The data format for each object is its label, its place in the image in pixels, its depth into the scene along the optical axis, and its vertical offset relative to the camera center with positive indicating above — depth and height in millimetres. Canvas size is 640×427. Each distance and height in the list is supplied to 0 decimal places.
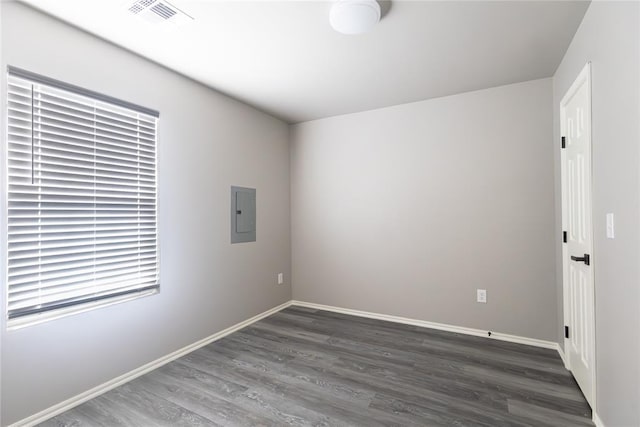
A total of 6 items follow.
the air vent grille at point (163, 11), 1871 +1297
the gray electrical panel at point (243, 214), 3369 +13
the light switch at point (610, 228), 1560 -82
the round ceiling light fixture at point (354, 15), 1828 +1244
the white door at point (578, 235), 1885 -158
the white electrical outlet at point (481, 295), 3131 -851
